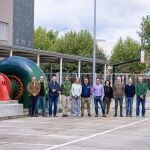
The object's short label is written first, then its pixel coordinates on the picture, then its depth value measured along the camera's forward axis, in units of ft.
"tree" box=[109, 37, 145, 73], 142.04
